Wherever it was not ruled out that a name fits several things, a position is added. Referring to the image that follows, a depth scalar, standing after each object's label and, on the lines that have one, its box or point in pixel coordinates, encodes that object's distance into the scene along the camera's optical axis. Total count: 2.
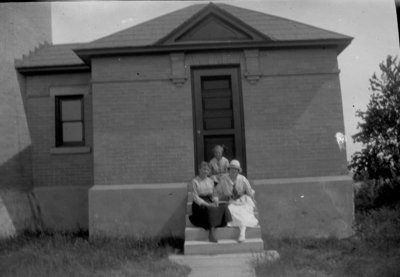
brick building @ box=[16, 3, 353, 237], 9.09
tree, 12.58
